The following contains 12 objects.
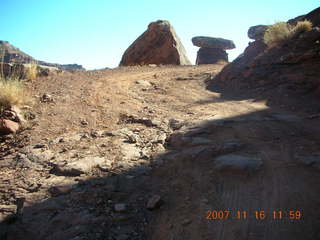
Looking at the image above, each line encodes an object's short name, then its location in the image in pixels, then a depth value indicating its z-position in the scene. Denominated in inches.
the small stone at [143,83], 282.1
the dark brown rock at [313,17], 306.1
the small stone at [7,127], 156.9
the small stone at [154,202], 101.4
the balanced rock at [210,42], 847.7
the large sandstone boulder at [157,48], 600.1
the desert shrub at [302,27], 287.3
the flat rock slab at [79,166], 120.6
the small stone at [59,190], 107.3
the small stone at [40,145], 142.4
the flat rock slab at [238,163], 111.4
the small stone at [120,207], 100.1
